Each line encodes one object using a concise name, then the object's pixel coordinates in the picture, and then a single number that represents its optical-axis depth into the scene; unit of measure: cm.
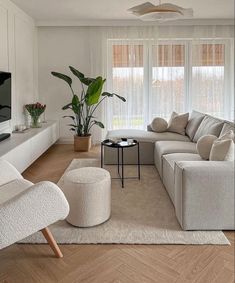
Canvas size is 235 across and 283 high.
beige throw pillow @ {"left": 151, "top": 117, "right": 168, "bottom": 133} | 534
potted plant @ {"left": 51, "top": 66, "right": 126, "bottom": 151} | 580
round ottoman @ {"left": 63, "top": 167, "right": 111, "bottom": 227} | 265
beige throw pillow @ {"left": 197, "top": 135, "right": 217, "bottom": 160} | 327
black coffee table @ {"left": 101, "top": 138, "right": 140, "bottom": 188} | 396
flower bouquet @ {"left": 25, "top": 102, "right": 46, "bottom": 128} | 560
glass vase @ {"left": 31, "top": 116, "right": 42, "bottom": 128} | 560
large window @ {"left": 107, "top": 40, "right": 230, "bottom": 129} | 666
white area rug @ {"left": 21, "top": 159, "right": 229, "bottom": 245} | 249
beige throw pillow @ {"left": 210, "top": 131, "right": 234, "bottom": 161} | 273
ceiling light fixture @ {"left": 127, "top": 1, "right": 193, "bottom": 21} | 382
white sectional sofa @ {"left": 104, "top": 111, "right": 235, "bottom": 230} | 255
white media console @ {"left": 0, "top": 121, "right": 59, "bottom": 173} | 367
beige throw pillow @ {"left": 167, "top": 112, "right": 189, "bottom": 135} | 521
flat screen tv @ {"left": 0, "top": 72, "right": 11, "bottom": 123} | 423
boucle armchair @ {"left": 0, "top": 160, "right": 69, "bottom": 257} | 187
